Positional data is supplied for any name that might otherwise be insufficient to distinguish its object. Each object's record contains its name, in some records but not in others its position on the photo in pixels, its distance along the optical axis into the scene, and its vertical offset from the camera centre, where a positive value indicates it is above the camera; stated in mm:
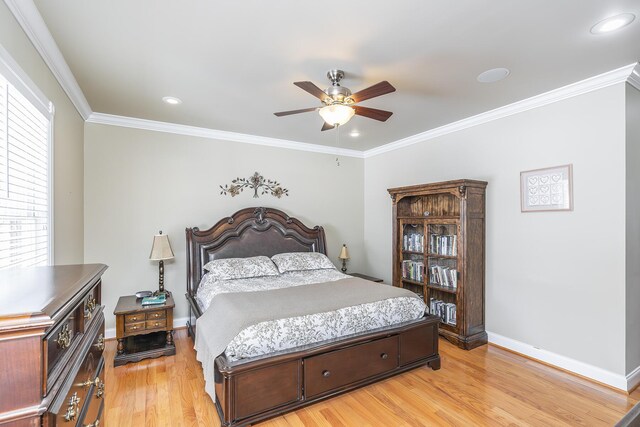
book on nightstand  3299 -898
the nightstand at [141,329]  3098 -1144
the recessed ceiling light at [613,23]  1900 +1191
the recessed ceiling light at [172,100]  3164 +1179
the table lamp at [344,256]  4926 -640
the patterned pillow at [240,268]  3645 -628
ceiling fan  2221 +872
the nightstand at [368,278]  4684 -958
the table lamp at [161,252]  3549 -416
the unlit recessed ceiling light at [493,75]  2604 +1182
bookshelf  3467 -451
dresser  748 -378
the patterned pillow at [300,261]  4035 -608
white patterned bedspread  2182 -849
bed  2129 -1138
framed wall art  2949 +246
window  1705 +280
